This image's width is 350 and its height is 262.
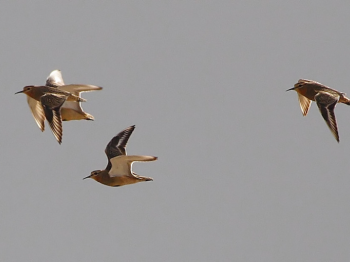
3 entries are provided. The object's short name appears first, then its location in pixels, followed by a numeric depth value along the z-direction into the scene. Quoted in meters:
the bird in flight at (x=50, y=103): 21.72
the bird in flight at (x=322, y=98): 22.46
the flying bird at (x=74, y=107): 24.52
